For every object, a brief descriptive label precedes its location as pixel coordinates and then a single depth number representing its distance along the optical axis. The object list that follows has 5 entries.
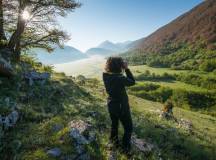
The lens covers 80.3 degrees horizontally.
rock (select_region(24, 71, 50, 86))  7.50
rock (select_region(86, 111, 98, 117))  6.36
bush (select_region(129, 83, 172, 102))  42.84
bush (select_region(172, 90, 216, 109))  40.93
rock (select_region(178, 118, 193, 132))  8.15
